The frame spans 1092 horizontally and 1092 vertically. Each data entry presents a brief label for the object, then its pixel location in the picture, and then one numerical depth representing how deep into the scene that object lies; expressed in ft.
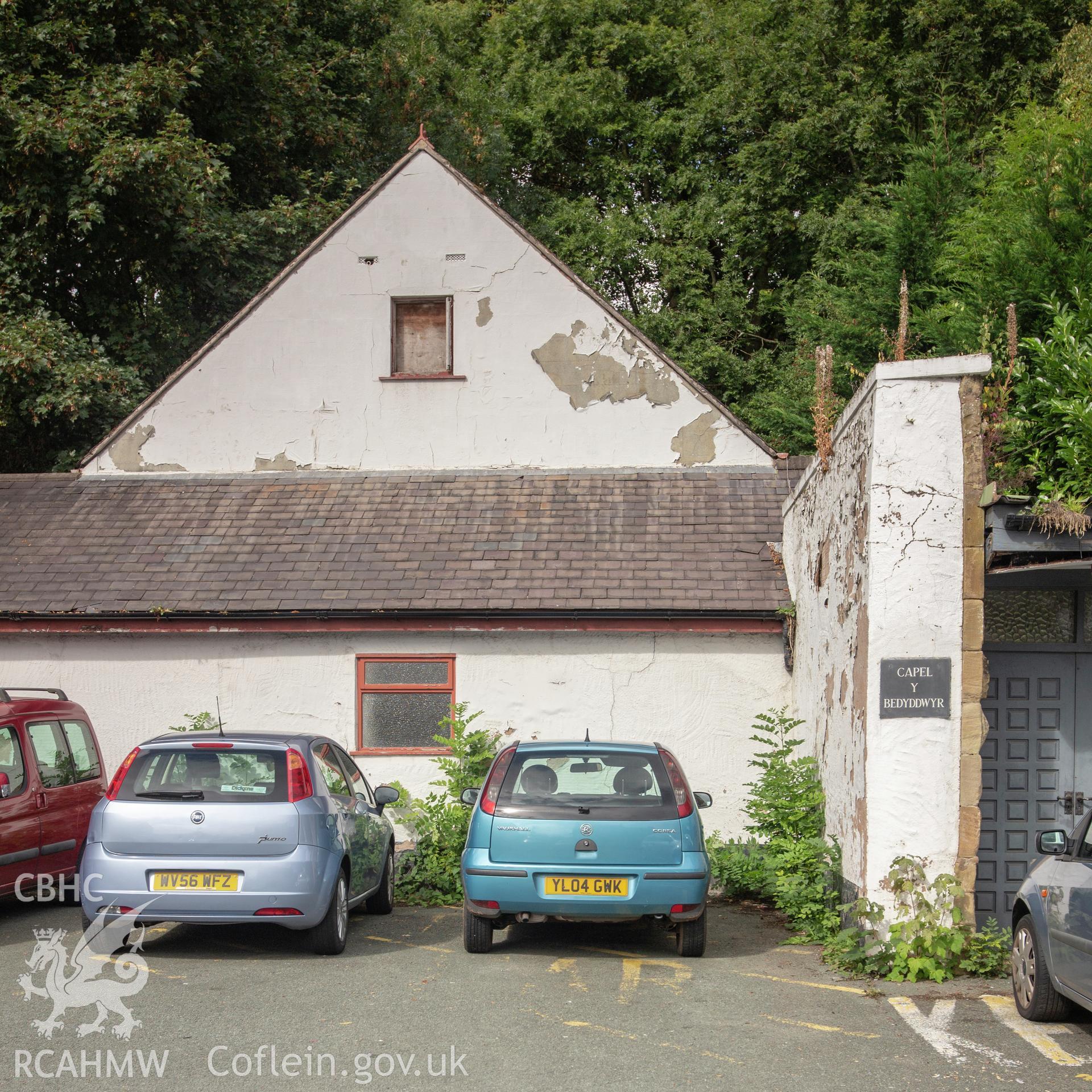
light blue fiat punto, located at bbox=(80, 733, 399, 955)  26.58
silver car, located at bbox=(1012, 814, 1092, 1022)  20.35
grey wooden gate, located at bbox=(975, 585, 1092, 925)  32.40
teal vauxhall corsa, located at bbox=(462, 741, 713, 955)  27.27
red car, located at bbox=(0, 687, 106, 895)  30.86
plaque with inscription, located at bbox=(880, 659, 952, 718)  27.66
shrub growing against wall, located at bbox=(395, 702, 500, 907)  37.76
